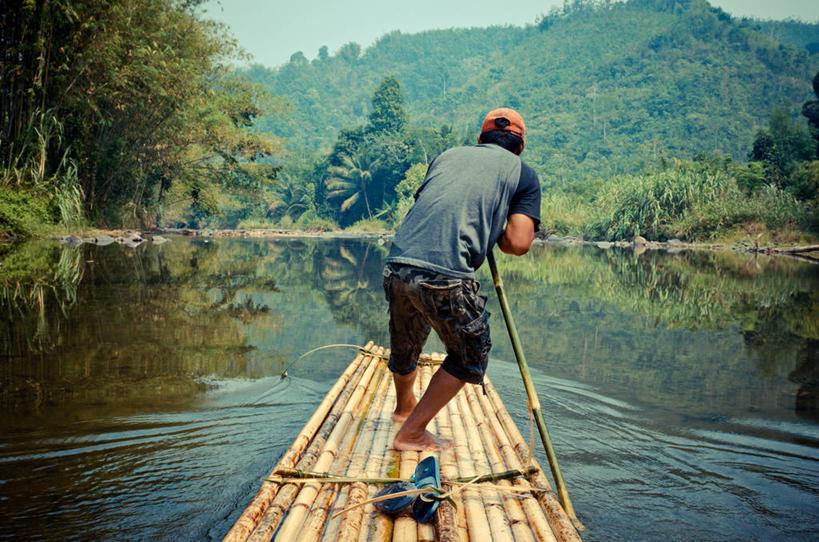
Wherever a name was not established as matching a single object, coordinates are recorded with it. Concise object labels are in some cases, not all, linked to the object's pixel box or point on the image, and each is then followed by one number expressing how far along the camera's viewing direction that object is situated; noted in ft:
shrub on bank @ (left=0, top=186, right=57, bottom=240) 46.19
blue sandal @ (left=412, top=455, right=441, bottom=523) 6.33
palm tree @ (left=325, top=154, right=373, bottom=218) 148.56
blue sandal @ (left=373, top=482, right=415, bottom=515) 6.38
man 8.01
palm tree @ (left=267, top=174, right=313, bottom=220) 173.23
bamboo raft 5.95
